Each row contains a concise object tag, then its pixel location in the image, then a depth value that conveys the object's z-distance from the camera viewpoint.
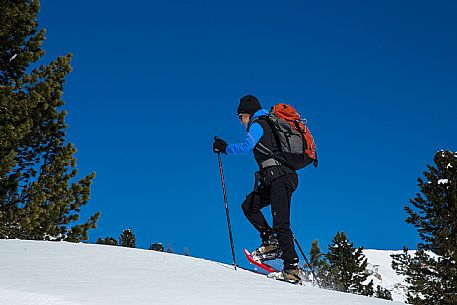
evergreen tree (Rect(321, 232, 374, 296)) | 30.71
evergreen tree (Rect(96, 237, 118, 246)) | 40.47
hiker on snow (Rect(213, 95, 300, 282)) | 5.63
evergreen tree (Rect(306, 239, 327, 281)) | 46.31
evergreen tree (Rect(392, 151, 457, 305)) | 19.11
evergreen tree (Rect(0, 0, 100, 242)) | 13.14
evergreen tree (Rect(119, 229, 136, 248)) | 46.88
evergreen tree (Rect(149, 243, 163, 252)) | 56.64
